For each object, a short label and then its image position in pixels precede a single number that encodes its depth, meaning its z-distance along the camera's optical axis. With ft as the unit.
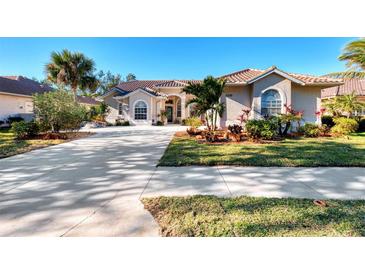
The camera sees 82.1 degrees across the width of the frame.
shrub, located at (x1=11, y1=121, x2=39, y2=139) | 39.78
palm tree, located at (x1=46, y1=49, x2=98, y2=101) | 72.23
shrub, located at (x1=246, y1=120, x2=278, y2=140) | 37.14
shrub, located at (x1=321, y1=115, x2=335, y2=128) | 61.43
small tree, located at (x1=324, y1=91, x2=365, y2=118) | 55.72
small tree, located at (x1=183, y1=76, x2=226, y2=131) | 40.04
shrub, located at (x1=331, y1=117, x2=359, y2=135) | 46.88
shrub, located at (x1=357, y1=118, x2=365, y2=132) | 59.76
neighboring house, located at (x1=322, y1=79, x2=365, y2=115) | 85.66
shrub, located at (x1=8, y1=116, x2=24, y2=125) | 70.60
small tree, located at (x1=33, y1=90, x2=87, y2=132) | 42.04
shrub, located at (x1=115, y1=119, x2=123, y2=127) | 78.04
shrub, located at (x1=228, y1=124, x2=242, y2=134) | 39.50
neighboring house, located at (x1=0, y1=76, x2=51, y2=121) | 70.74
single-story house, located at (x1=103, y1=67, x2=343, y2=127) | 46.84
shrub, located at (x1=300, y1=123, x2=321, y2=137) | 43.04
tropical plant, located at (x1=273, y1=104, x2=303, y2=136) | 42.37
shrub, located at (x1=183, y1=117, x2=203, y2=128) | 54.45
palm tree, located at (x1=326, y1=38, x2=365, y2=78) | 34.83
